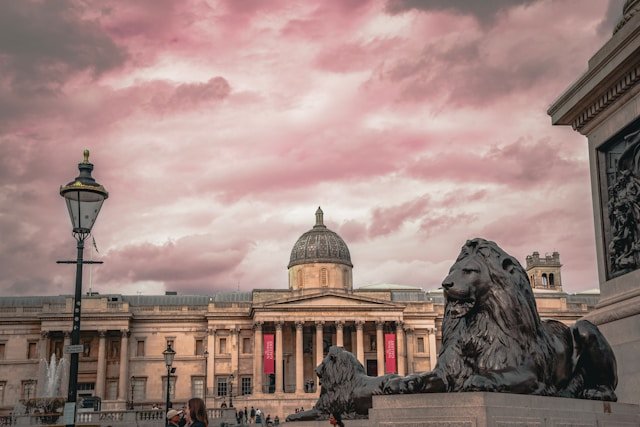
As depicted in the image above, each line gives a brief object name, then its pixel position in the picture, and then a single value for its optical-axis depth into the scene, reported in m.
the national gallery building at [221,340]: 75.12
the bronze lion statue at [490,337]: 8.35
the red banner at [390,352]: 74.12
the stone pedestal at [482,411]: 7.70
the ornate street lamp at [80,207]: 12.16
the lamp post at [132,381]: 76.50
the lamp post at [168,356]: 33.47
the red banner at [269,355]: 72.38
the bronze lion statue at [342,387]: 14.91
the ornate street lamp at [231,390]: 66.19
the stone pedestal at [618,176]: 12.73
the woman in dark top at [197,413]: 8.30
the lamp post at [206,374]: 75.25
